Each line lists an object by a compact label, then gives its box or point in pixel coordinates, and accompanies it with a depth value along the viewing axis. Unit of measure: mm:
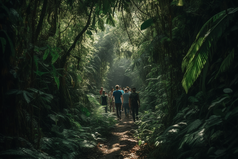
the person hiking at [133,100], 8133
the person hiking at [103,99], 10344
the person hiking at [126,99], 9595
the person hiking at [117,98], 9336
